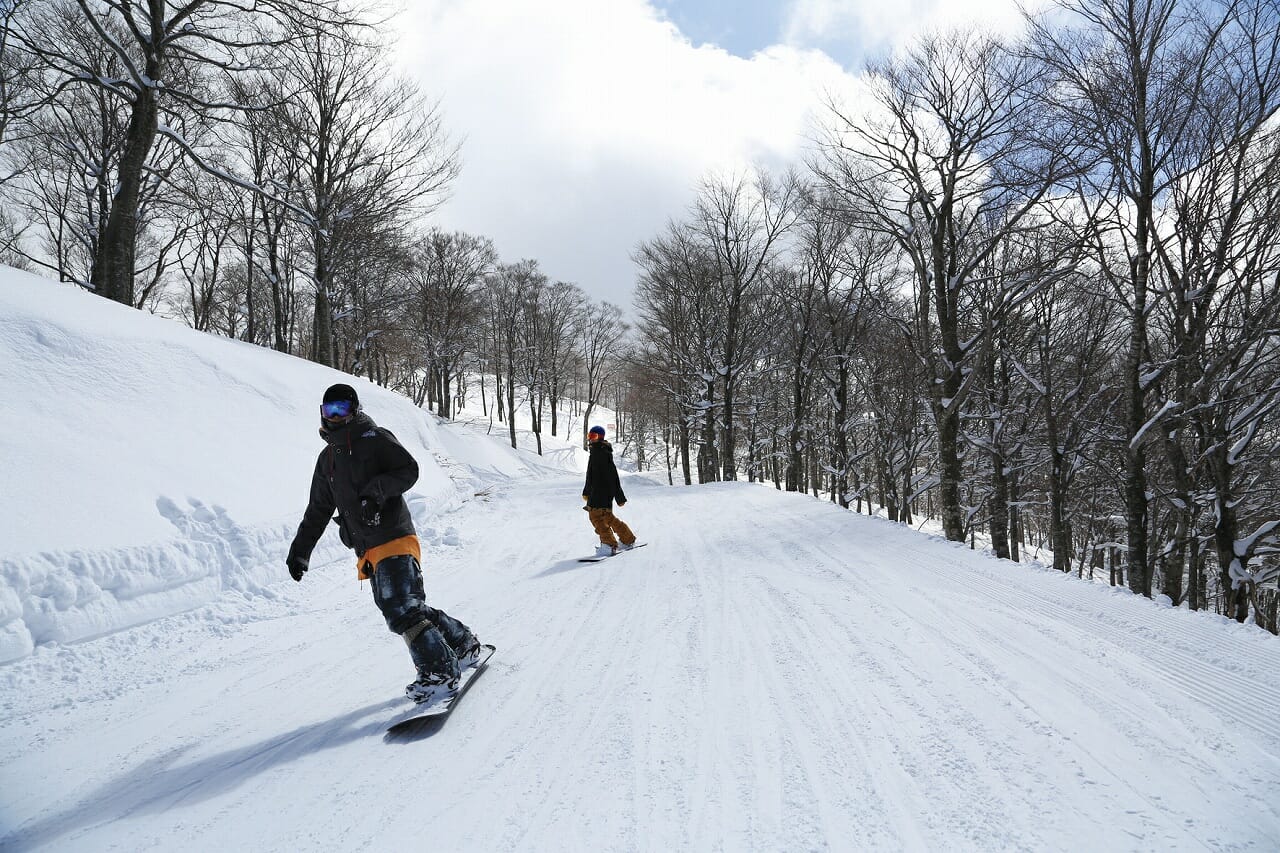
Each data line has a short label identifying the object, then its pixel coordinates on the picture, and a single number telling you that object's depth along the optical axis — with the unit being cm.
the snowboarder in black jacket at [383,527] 336
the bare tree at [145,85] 985
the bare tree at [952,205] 993
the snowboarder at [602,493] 794
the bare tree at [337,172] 1662
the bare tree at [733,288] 2294
